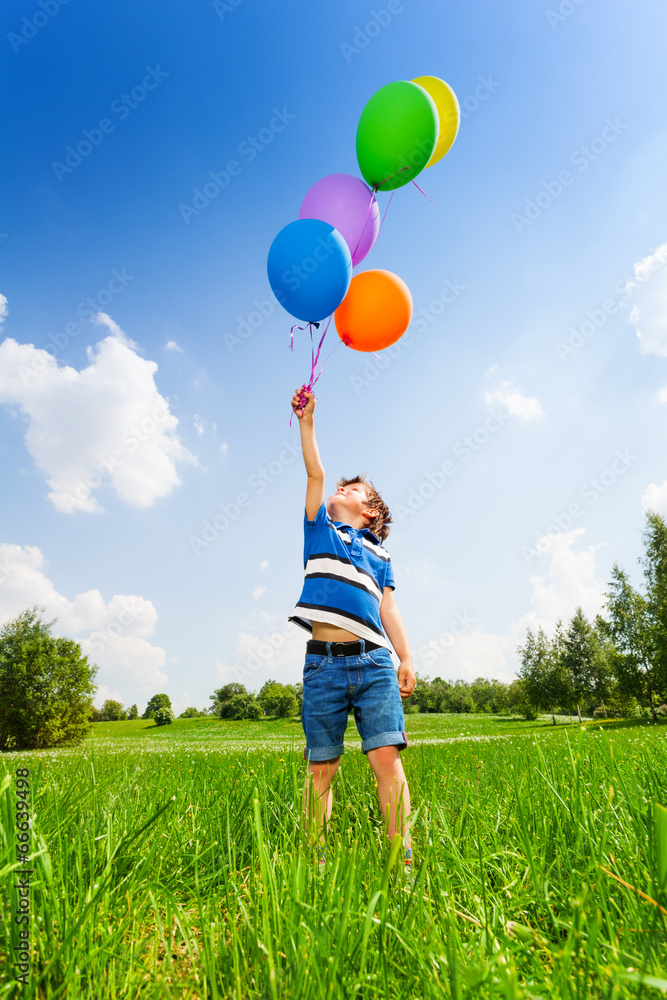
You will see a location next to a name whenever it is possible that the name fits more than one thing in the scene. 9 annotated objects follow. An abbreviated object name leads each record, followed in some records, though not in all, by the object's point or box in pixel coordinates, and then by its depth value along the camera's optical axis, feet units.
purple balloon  10.54
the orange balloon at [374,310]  10.71
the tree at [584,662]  128.06
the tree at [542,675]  127.44
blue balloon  9.04
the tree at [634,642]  96.32
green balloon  10.55
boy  7.52
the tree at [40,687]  80.02
